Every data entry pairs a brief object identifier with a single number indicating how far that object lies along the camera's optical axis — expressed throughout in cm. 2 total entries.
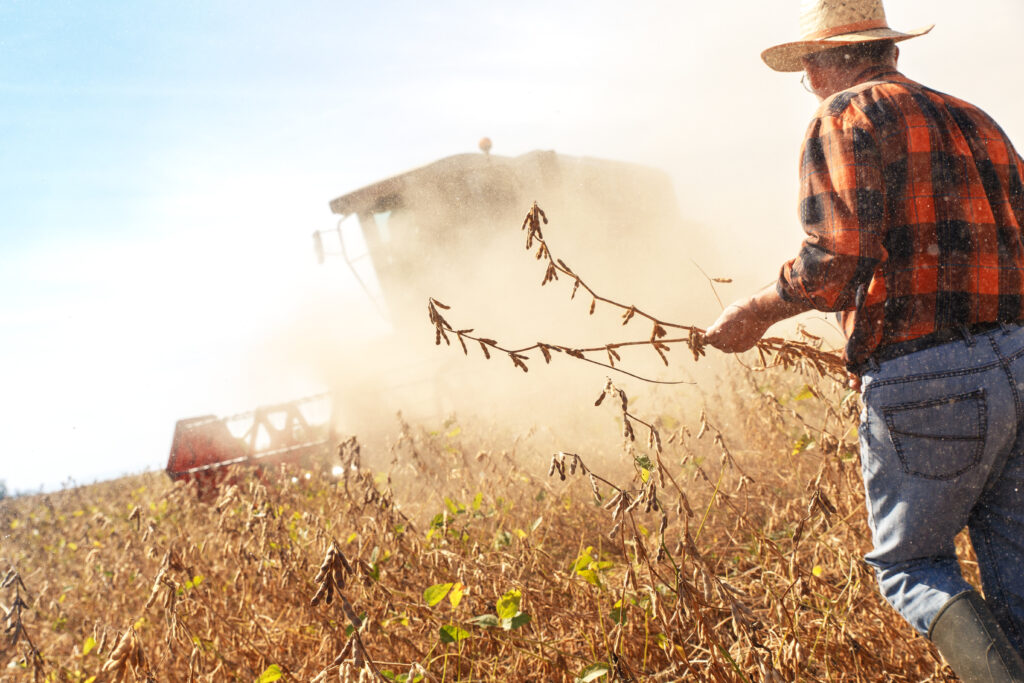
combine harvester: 751
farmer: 129
